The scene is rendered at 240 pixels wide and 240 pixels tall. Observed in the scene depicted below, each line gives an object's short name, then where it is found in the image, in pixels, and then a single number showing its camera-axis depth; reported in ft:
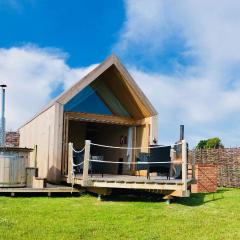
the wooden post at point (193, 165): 25.51
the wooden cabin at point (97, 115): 29.11
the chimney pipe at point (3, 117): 33.68
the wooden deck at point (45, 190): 24.08
